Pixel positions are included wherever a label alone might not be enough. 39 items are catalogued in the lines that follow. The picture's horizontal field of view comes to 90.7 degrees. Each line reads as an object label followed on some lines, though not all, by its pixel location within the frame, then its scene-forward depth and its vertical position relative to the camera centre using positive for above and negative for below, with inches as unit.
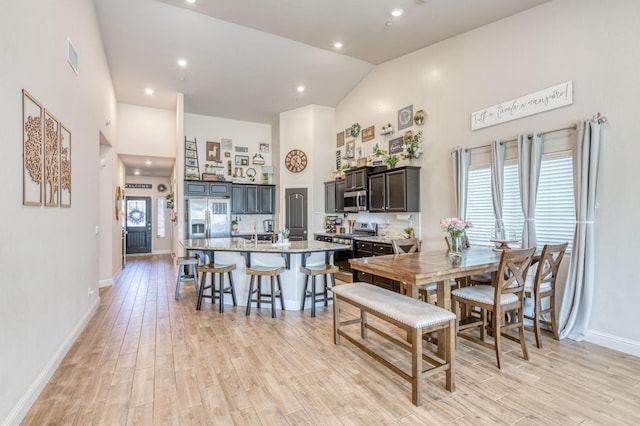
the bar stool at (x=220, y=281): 174.9 -40.7
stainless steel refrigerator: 277.6 -4.8
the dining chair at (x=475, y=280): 144.8 -32.1
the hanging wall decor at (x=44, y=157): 90.3 +18.7
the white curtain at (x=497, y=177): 163.2 +17.2
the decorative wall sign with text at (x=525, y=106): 141.0 +51.2
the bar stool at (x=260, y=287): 163.8 -41.0
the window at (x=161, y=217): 449.1 -6.6
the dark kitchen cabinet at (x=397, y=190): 211.2 +14.6
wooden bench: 89.9 -33.5
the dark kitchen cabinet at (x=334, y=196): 277.3 +14.0
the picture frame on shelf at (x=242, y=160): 327.6 +54.1
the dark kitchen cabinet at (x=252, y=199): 311.3 +13.0
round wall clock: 298.7 +48.9
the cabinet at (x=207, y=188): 280.2 +21.7
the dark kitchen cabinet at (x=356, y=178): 245.0 +26.6
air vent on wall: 130.5 +67.2
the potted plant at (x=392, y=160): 226.7 +36.6
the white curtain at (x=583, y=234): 128.9 -10.2
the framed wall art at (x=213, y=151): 314.0 +60.9
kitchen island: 172.1 -26.4
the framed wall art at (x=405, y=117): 221.6 +67.0
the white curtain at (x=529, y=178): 148.4 +15.5
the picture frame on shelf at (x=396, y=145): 230.5 +48.5
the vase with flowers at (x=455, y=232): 133.3 -9.0
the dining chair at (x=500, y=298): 109.0 -32.2
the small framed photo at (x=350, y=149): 277.7 +55.1
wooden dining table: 101.3 -19.6
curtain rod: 127.9 +36.2
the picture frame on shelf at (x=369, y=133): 255.3 +63.9
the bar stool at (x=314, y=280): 166.2 -38.5
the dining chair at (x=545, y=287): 122.4 -31.5
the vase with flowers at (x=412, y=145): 212.4 +44.4
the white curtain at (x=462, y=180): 181.5 +17.6
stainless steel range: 255.3 -21.8
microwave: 245.4 +7.9
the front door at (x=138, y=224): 430.9 -16.0
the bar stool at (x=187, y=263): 198.8 -36.9
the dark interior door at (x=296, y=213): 297.6 -1.3
